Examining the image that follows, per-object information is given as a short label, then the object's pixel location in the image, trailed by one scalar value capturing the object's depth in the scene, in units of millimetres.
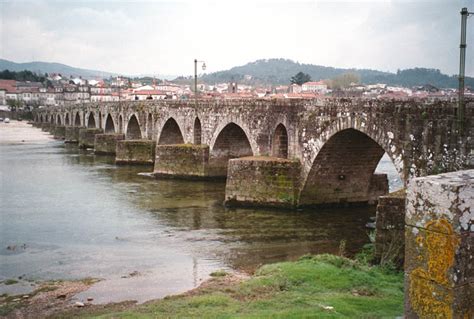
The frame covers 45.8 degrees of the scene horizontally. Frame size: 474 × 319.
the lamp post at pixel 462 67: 10650
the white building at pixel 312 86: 127062
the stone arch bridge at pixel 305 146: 14211
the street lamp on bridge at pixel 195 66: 32956
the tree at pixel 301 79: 142525
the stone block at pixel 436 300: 4605
